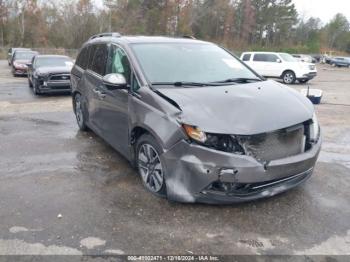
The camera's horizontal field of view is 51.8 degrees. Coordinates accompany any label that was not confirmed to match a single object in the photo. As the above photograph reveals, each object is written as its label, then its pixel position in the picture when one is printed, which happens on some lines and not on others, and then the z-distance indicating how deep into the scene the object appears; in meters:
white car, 19.78
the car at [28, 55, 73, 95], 12.27
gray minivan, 3.47
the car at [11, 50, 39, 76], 20.83
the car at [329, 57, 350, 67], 46.97
